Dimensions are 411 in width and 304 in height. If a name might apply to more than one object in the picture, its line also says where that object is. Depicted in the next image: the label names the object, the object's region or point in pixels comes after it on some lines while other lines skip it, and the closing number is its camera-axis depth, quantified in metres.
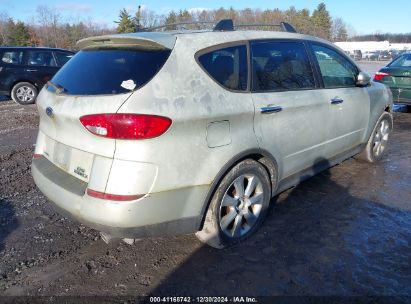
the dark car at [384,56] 36.79
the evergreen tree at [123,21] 46.90
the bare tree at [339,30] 96.88
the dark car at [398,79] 8.73
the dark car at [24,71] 10.98
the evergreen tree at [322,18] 87.88
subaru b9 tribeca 2.48
